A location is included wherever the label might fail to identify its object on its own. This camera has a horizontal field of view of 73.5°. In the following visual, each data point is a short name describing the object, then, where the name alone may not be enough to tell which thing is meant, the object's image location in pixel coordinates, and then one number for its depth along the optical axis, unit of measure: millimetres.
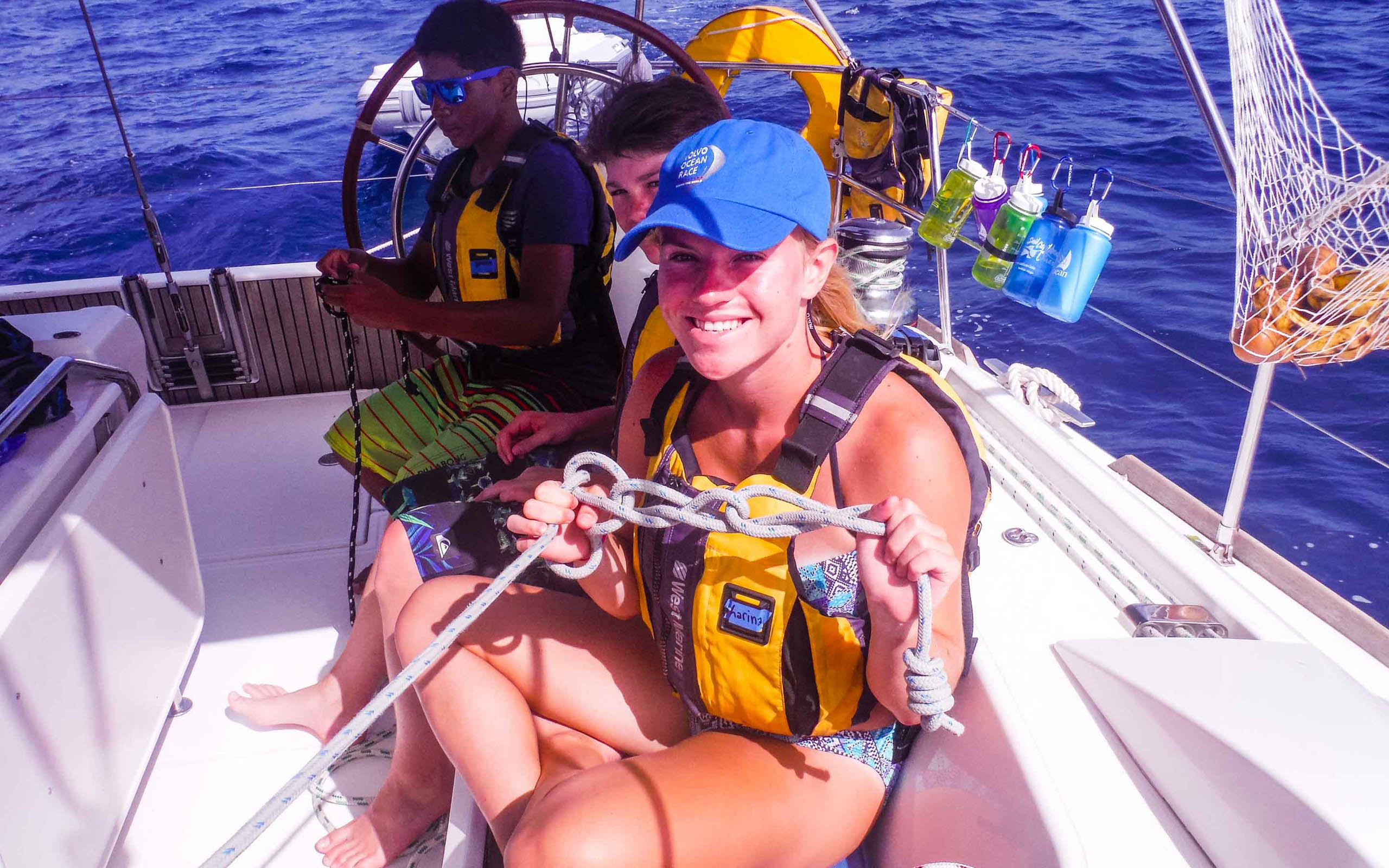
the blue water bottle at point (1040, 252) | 2104
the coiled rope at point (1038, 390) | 2158
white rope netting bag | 1268
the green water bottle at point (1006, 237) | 2172
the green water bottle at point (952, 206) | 2357
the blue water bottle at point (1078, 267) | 2022
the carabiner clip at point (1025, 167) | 2164
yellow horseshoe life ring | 3520
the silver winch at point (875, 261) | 1982
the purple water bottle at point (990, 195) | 2309
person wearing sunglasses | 1834
